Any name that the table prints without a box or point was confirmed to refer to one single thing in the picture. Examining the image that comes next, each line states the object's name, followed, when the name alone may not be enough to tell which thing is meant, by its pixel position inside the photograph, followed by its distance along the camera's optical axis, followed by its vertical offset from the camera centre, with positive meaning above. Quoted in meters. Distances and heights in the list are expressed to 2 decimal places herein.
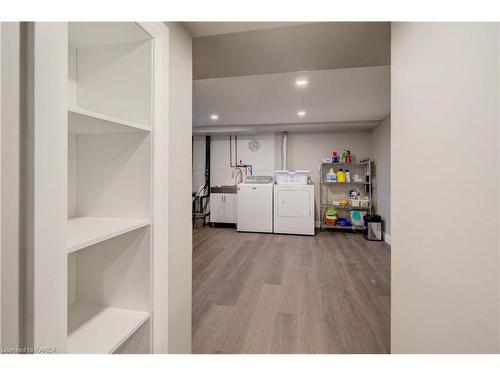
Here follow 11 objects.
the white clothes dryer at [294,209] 4.95 -0.43
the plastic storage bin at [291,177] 5.24 +0.25
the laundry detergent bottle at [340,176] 5.32 +0.28
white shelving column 0.91 +0.03
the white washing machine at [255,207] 5.14 -0.41
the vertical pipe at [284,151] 5.78 +0.91
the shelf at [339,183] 5.44 +0.13
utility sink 5.82 -0.02
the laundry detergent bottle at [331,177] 5.35 +0.26
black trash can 4.54 -0.76
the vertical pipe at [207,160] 6.14 +0.73
